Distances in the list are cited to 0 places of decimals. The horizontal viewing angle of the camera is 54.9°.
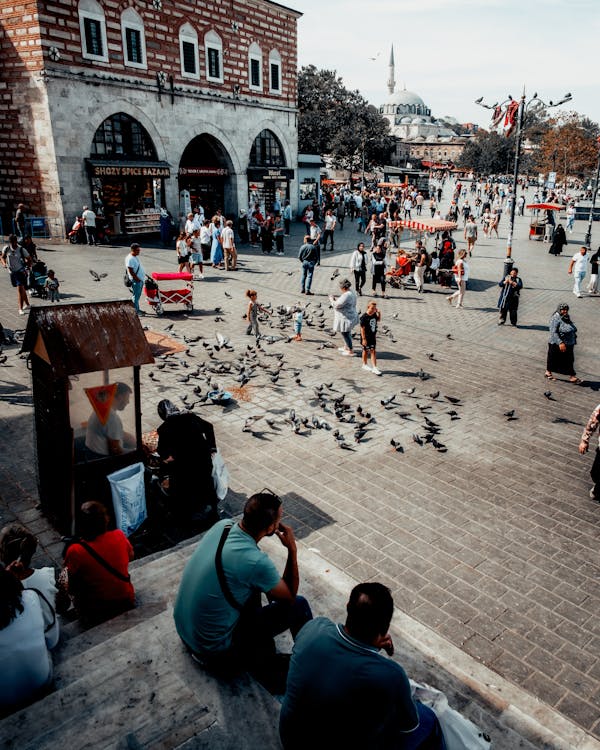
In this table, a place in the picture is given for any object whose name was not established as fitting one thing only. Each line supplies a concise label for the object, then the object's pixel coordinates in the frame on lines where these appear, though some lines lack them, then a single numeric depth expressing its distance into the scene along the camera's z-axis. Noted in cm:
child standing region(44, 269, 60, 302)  1507
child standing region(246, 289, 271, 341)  1297
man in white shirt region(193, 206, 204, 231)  2216
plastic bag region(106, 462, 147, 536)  589
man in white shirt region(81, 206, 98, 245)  2383
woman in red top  439
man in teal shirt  349
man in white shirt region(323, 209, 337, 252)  2694
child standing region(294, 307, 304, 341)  1349
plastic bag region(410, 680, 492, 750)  324
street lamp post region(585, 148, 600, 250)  2964
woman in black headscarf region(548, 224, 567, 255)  2706
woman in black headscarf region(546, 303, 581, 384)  1120
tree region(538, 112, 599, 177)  5359
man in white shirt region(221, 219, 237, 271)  2069
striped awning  2141
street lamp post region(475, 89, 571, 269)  1852
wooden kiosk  561
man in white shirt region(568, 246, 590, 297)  1844
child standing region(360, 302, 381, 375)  1132
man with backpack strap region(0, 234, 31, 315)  1433
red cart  1522
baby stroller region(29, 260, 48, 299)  1593
